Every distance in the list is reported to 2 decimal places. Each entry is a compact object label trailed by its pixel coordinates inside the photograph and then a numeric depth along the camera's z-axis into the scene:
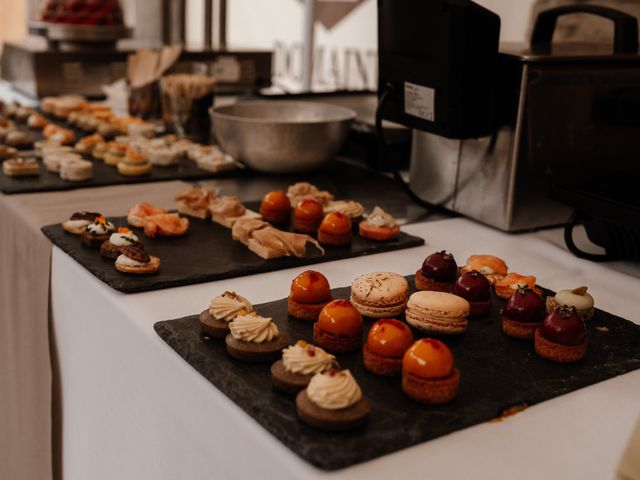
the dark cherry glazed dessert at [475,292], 1.00
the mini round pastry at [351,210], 1.39
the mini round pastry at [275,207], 1.40
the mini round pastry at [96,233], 1.21
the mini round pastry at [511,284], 1.07
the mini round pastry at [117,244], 1.16
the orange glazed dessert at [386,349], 0.81
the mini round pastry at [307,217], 1.34
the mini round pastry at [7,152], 1.78
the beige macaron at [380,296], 0.97
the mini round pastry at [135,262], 1.10
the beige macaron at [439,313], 0.92
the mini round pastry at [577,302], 0.99
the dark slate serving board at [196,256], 1.10
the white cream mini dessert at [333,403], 0.70
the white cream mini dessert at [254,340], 0.84
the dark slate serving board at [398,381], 0.70
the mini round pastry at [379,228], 1.33
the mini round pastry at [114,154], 1.81
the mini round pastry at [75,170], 1.64
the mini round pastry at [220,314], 0.90
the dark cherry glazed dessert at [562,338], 0.87
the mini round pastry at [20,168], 1.64
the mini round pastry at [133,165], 1.72
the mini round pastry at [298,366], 0.77
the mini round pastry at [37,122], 2.19
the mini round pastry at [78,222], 1.27
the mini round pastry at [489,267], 1.12
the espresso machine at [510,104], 1.35
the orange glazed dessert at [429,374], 0.76
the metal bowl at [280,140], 1.71
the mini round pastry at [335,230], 1.28
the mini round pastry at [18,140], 1.91
